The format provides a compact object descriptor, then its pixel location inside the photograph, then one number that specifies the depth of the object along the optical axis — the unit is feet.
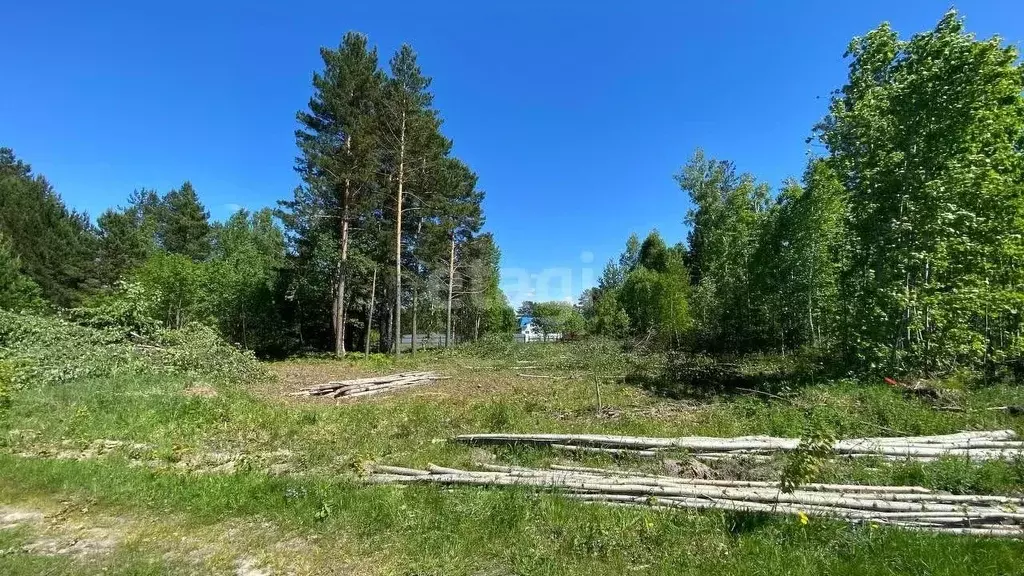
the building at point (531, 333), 174.70
